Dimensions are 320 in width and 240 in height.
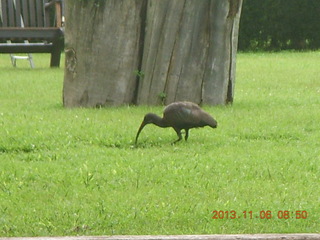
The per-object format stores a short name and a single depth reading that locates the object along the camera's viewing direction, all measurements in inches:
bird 574.9
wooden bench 1232.2
